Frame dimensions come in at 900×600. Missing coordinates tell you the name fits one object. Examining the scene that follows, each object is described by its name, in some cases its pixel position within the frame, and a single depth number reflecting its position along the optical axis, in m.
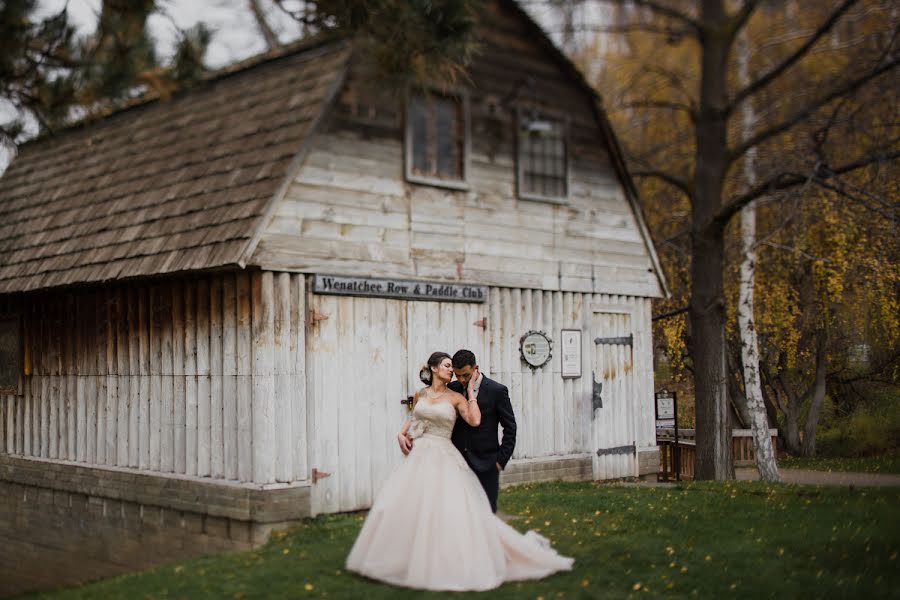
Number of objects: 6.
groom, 8.96
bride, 8.13
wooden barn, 11.21
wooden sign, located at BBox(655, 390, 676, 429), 17.53
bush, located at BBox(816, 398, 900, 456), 21.78
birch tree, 16.20
